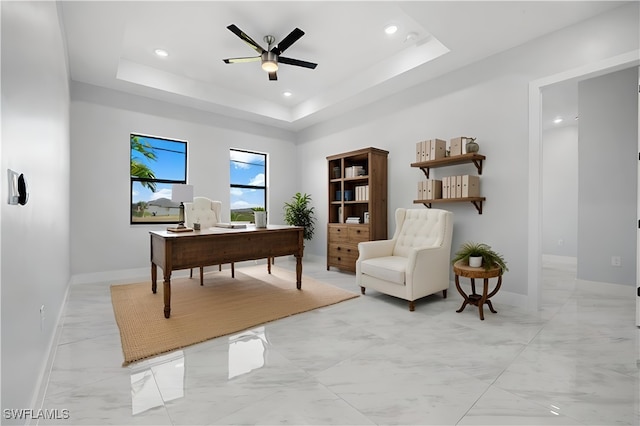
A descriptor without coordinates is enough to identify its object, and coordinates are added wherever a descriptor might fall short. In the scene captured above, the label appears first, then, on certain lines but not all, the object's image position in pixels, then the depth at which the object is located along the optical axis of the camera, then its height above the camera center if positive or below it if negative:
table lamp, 3.24 +0.18
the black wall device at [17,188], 1.18 +0.09
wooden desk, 2.75 -0.38
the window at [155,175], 4.63 +0.56
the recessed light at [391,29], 3.29 +2.03
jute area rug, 2.31 -0.98
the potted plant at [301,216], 5.80 -0.10
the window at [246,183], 5.65 +0.55
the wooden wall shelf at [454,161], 3.38 +0.60
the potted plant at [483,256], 2.79 -0.43
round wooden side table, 2.71 -0.59
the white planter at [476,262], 2.83 -0.48
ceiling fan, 3.21 +1.73
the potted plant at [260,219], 3.63 -0.10
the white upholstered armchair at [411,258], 3.04 -0.54
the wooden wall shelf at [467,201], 3.38 +0.12
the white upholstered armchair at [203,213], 4.18 -0.04
